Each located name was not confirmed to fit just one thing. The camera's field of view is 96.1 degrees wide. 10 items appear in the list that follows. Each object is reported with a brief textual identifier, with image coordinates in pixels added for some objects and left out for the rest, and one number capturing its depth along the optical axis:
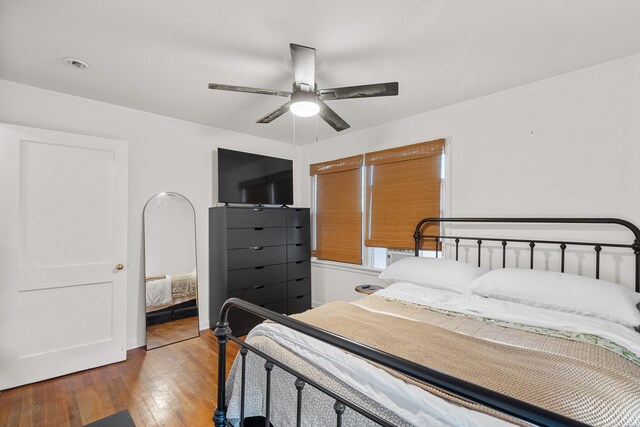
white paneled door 2.24
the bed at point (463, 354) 0.90
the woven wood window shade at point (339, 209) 3.63
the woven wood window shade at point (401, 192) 2.92
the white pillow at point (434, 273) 2.24
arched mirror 3.00
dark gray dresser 3.18
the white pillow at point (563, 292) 1.60
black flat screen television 3.40
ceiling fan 1.70
